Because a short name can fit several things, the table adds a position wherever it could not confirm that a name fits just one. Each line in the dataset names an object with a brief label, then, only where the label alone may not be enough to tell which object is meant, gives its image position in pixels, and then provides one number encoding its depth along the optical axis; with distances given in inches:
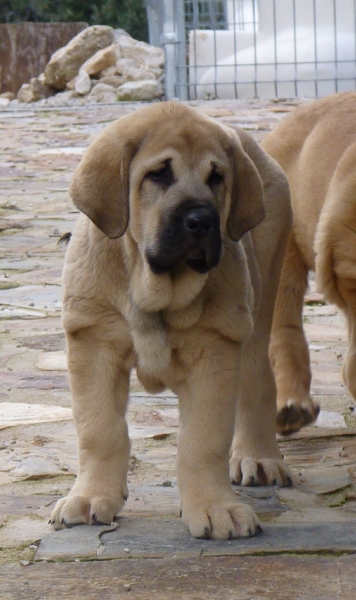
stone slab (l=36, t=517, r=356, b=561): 101.5
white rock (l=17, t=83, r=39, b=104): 613.6
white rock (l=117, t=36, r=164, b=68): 599.6
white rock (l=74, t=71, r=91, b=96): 575.2
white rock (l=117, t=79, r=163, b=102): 520.1
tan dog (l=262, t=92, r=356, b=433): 152.9
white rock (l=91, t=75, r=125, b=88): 567.5
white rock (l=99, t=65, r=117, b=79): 583.5
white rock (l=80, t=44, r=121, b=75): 588.1
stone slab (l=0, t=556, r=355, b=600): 91.3
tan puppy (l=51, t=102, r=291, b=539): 109.3
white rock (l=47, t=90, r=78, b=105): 578.9
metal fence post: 455.8
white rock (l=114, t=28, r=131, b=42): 631.8
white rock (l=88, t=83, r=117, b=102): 546.9
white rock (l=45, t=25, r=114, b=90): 605.0
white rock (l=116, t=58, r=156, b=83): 560.4
